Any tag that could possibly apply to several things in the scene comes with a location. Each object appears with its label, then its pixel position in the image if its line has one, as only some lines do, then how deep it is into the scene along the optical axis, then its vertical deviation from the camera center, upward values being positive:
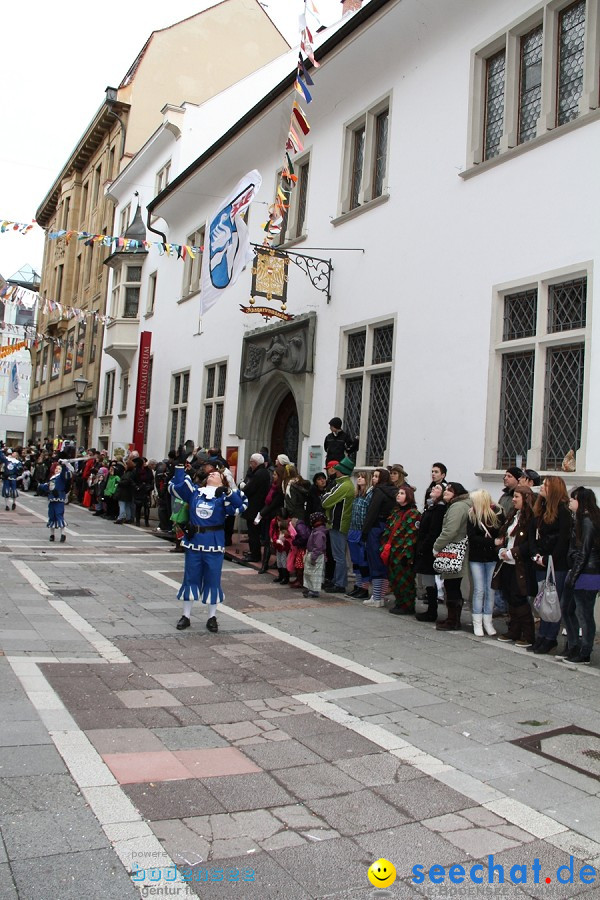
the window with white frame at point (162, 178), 25.69 +9.75
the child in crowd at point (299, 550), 10.81 -1.06
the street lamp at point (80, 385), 29.56 +2.95
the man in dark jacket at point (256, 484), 13.06 -0.20
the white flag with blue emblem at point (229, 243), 12.58 +3.83
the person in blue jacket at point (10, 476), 22.40 -0.54
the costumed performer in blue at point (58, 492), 14.92 -0.61
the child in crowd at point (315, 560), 10.48 -1.14
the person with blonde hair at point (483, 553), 8.32 -0.72
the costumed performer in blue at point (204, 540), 8.26 -0.75
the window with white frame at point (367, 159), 13.56 +5.77
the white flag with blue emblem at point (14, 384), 35.50 +3.43
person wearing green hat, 10.70 -0.52
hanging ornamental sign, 13.89 +3.58
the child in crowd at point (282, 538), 11.09 -0.93
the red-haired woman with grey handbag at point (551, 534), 7.41 -0.42
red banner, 24.66 +2.19
